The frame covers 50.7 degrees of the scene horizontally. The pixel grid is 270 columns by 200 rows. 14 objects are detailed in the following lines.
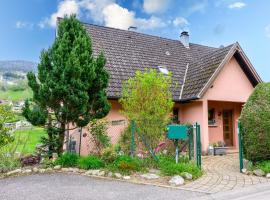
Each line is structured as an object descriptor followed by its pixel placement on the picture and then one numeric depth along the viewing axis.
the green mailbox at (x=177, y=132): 10.20
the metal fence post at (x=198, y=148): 10.33
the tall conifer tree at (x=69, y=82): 10.48
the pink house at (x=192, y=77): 15.44
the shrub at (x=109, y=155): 10.55
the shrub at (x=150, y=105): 11.45
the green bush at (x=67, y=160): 10.67
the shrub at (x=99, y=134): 11.63
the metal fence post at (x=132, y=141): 10.59
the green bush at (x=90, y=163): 10.21
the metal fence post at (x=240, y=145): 10.34
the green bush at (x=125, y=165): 9.57
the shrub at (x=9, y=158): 10.54
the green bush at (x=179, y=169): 9.15
